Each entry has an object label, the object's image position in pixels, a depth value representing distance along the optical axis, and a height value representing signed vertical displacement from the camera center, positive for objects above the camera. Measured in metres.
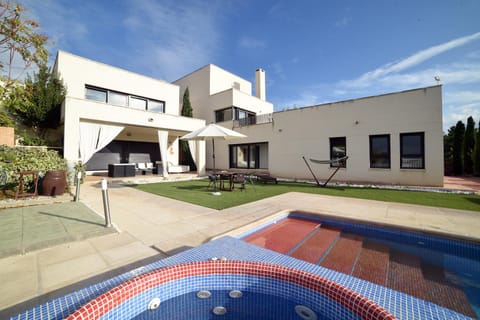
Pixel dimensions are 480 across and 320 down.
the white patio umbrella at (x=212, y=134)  8.08 +1.20
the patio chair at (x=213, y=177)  8.01 -0.63
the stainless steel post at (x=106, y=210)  3.97 -0.98
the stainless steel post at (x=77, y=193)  6.13 -0.98
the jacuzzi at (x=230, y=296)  1.87 -1.42
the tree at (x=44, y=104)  10.61 +3.21
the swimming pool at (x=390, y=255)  2.41 -1.53
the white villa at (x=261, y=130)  9.52 +1.93
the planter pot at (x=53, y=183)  6.69 -0.71
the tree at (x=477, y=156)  13.59 +0.41
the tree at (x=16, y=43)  4.40 +2.81
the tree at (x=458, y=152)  14.58 +0.77
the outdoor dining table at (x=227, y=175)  8.23 -0.55
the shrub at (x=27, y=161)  6.73 +0.04
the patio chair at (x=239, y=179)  7.96 -0.68
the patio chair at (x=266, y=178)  11.09 -0.90
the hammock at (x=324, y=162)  9.65 +0.01
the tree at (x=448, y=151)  15.23 +0.95
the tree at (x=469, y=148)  14.44 +1.05
